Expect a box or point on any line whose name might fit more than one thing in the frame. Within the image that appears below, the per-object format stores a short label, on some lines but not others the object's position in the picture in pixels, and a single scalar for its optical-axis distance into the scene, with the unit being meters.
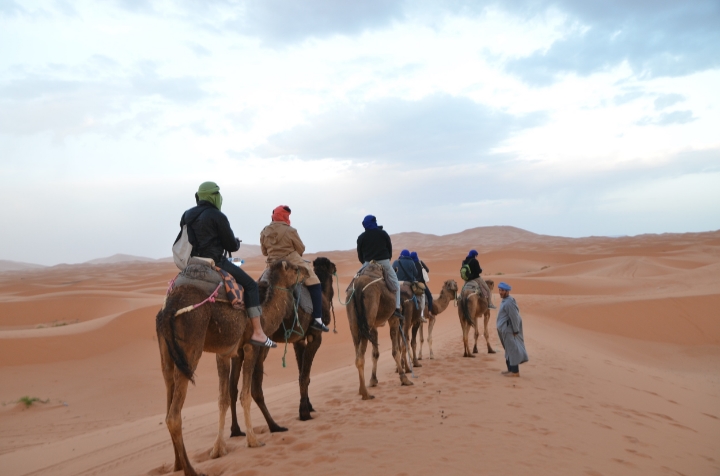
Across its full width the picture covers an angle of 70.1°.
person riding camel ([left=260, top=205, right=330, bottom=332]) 7.99
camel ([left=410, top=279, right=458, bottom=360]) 14.30
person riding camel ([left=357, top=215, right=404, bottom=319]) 10.20
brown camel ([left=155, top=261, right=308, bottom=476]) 5.49
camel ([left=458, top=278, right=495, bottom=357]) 13.66
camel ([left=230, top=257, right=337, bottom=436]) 7.41
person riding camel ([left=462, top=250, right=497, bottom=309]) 14.11
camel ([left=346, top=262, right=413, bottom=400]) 9.34
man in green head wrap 6.29
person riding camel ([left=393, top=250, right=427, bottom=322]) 12.35
